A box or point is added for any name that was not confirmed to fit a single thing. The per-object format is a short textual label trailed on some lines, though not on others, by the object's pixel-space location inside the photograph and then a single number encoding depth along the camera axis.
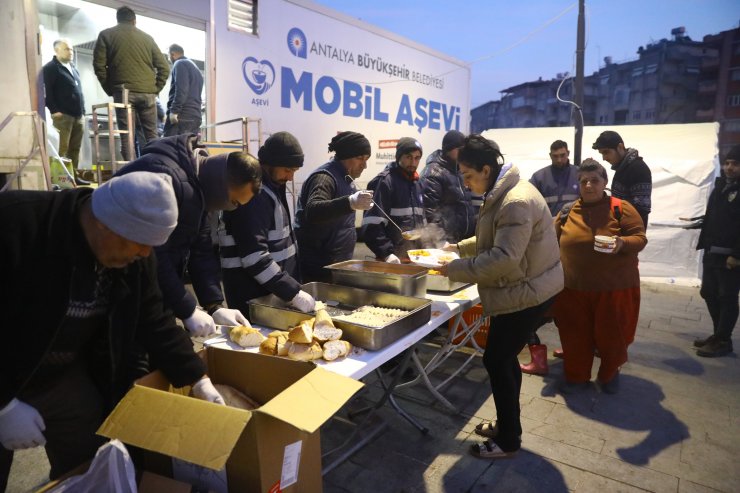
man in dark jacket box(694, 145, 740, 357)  4.24
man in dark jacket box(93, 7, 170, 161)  5.13
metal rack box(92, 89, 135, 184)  4.80
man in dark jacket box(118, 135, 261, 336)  2.05
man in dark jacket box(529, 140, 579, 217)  5.61
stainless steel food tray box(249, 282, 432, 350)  2.15
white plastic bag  1.33
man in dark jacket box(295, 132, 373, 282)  3.20
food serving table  2.02
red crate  4.18
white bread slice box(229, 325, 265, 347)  2.15
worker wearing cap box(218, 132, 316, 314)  2.46
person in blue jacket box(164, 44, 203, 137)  5.78
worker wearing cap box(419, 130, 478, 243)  4.78
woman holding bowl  3.53
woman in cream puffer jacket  2.46
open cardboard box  1.33
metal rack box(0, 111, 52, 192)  4.06
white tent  7.82
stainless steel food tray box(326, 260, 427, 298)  2.73
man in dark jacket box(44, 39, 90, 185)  5.46
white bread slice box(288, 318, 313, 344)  2.02
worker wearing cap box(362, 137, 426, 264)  4.00
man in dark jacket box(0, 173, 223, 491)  1.36
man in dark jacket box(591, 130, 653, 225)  4.46
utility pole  9.13
